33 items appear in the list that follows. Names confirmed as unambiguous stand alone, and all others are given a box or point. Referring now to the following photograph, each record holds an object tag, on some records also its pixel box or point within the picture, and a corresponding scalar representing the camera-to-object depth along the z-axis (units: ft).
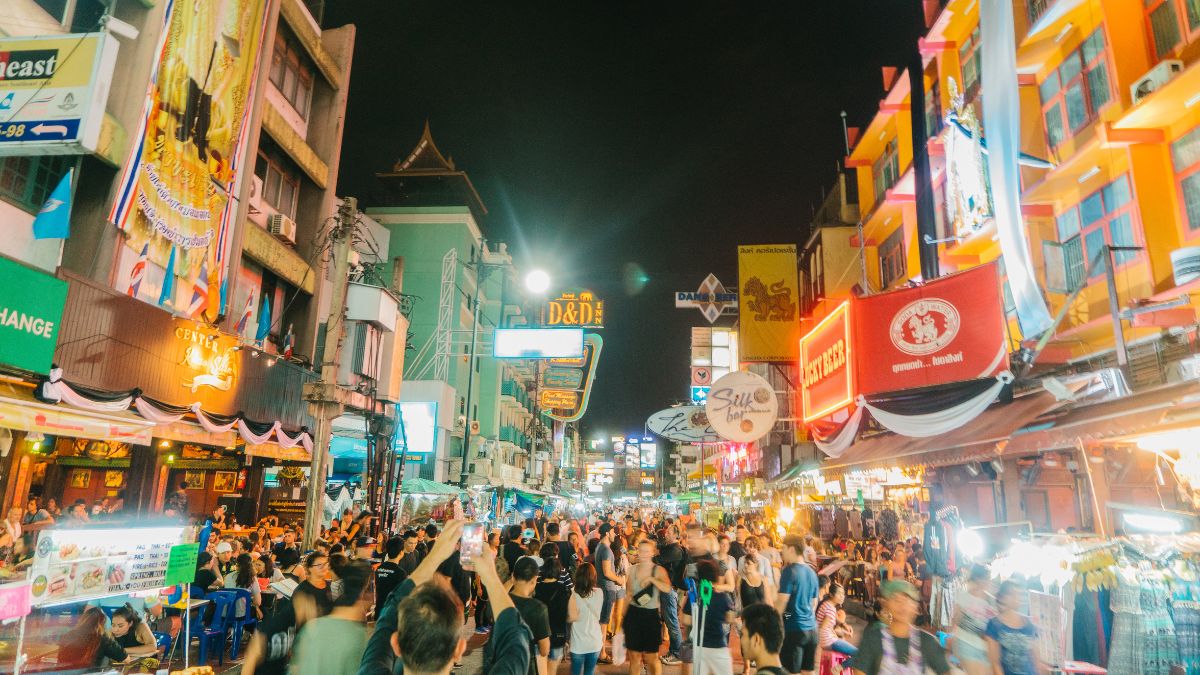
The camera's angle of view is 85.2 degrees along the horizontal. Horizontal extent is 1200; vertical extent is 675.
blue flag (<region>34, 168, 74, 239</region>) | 33.40
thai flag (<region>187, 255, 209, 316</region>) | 46.60
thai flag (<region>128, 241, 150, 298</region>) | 40.68
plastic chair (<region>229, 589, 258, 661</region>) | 33.51
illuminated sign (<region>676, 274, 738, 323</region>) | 76.74
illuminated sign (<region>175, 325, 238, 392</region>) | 45.96
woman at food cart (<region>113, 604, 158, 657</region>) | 24.76
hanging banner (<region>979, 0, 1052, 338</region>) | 24.31
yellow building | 32.76
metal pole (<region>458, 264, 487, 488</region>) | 83.61
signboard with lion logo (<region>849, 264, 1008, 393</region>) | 32.14
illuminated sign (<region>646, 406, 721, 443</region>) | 53.98
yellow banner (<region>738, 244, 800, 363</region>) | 65.62
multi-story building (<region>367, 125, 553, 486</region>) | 117.39
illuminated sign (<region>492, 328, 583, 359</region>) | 79.66
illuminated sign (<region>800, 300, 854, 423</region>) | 39.96
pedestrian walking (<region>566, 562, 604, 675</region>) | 24.64
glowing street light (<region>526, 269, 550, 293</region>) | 88.94
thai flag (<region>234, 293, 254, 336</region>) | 57.69
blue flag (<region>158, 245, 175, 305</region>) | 43.21
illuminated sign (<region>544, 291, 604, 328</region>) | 87.20
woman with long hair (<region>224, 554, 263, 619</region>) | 33.99
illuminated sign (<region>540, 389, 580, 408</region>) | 112.57
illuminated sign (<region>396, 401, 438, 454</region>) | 103.19
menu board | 23.07
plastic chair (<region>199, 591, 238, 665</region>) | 31.63
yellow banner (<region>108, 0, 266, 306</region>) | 40.19
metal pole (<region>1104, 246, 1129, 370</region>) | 28.30
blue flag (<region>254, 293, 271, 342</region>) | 61.05
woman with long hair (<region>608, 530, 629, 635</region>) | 39.75
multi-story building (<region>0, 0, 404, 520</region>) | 34.37
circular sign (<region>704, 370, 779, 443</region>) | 38.60
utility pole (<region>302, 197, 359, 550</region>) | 40.42
